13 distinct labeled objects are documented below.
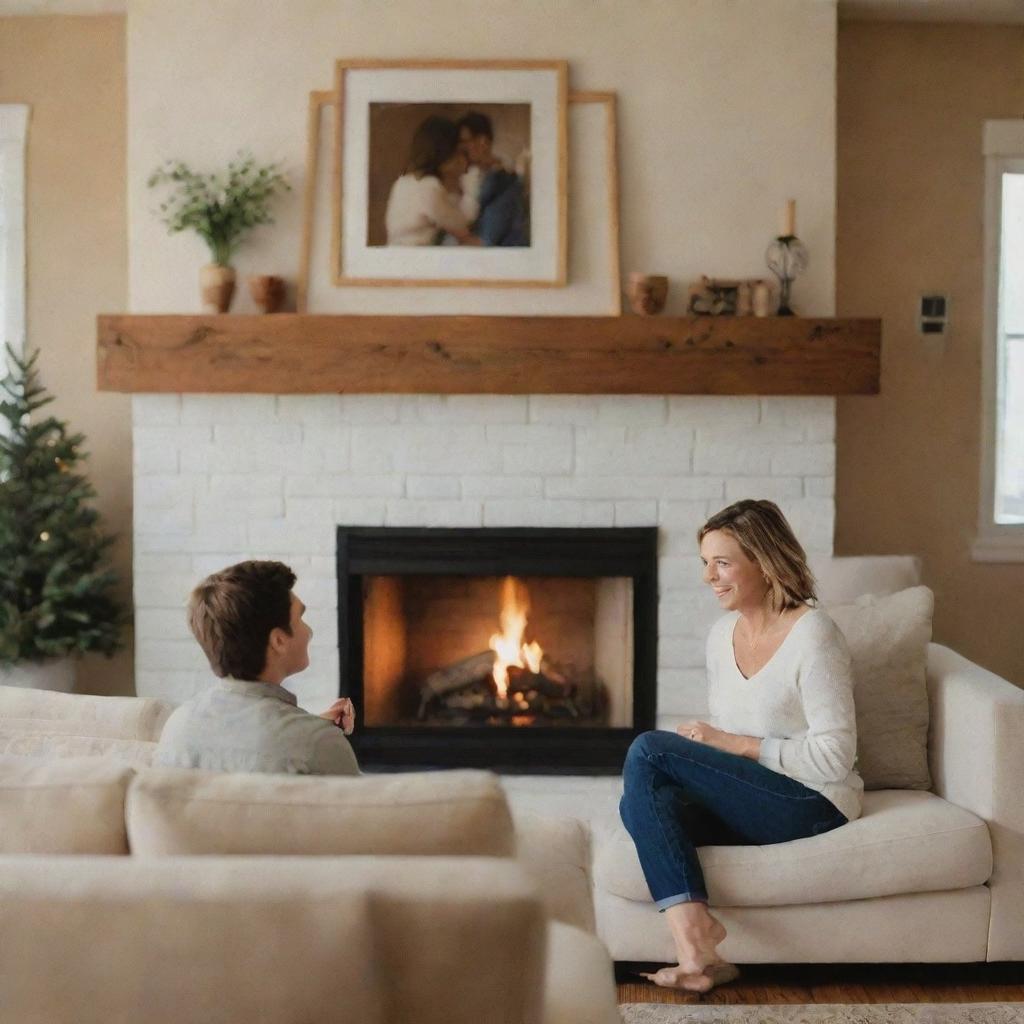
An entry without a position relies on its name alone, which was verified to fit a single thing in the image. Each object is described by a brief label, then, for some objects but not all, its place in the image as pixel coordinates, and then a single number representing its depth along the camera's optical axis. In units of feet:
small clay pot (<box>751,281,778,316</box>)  12.60
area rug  8.07
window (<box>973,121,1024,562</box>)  14.06
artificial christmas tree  12.94
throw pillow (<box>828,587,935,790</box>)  9.23
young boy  5.93
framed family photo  12.83
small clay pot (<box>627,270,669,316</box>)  12.51
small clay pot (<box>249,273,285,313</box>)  12.64
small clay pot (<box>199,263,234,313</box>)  12.66
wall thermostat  14.03
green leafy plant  12.64
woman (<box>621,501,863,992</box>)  8.16
